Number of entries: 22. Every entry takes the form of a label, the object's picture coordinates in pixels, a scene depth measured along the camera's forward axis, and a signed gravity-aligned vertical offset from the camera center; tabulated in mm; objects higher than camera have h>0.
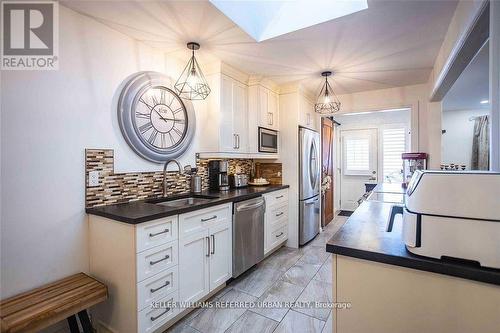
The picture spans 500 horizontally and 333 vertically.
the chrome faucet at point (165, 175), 2310 -100
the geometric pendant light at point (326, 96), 3016 +1148
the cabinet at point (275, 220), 2998 -741
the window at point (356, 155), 5574 +227
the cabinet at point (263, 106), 3154 +820
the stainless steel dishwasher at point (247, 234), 2406 -750
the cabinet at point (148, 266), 1543 -729
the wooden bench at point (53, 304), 1225 -793
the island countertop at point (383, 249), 772 -343
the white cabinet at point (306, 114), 3576 +825
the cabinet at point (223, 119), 2689 +543
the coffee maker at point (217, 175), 2928 -128
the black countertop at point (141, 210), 1537 -330
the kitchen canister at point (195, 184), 2607 -211
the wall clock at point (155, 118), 2041 +453
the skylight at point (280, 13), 1778 +1229
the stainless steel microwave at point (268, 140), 3234 +348
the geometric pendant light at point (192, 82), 2279 +843
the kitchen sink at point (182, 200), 2267 -355
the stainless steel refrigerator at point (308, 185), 3480 -312
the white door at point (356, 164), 5496 +17
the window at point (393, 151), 5227 +311
